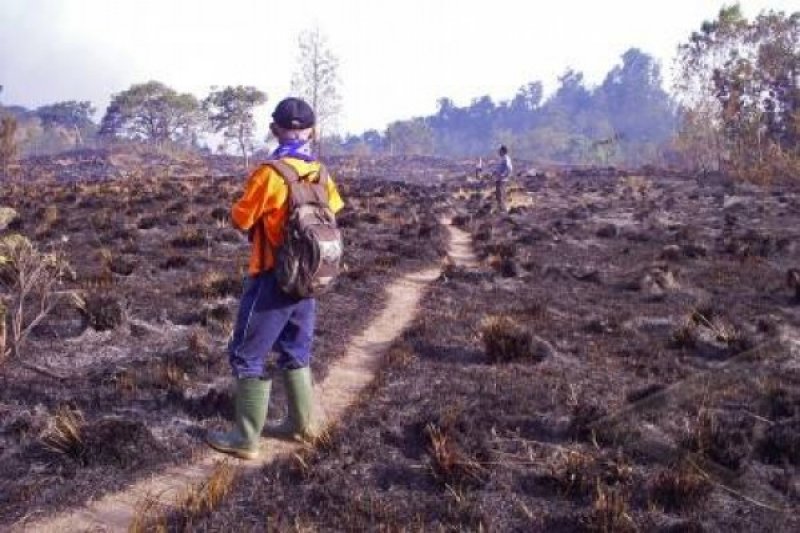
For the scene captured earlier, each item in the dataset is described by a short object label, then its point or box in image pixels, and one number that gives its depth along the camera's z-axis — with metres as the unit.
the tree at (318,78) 39.59
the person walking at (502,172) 18.02
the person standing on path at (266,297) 3.84
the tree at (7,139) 30.20
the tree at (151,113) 59.34
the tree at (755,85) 33.31
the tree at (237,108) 55.44
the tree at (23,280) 5.75
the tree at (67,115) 87.32
